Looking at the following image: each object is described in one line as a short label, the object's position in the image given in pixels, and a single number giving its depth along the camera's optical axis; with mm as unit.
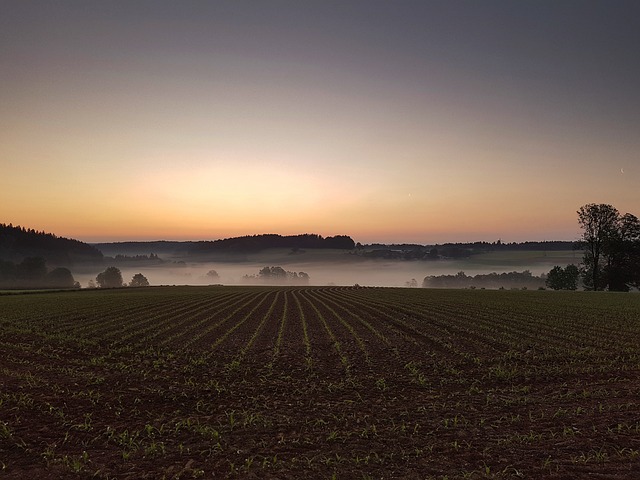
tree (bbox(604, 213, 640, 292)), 81250
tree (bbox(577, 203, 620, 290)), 82750
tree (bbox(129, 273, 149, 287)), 190625
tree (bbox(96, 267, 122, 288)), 178125
